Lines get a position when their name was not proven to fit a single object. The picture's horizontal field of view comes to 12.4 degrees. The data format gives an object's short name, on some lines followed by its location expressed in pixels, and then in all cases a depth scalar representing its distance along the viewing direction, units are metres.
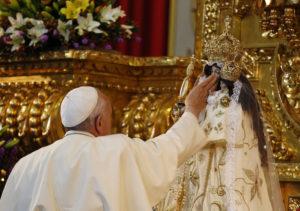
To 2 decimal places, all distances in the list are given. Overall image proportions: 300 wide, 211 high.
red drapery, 11.30
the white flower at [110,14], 9.11
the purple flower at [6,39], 9.05
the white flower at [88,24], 8.83
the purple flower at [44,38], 8.75
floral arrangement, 8.85
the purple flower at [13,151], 8.29
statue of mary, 6.63
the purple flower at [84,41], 8.83
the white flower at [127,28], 9.29
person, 6.08
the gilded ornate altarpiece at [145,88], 8.52
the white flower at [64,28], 8.83
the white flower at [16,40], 8.94
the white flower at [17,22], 9.04
